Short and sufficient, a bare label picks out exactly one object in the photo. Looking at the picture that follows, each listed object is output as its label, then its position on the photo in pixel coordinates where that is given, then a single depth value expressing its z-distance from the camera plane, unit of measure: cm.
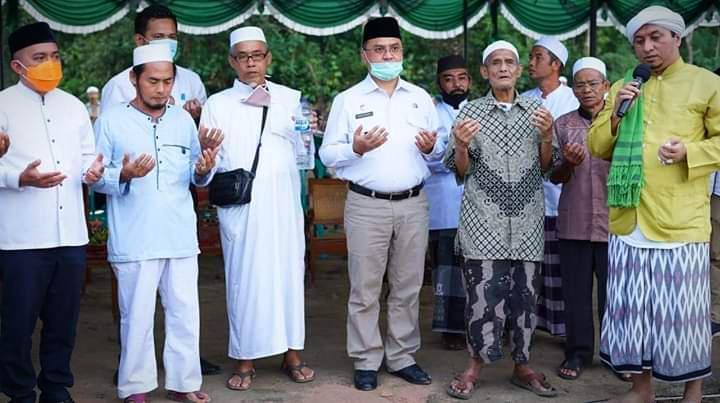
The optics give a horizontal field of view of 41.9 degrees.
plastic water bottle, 502
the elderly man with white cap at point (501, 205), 477
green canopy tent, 902
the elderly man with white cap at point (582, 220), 516
